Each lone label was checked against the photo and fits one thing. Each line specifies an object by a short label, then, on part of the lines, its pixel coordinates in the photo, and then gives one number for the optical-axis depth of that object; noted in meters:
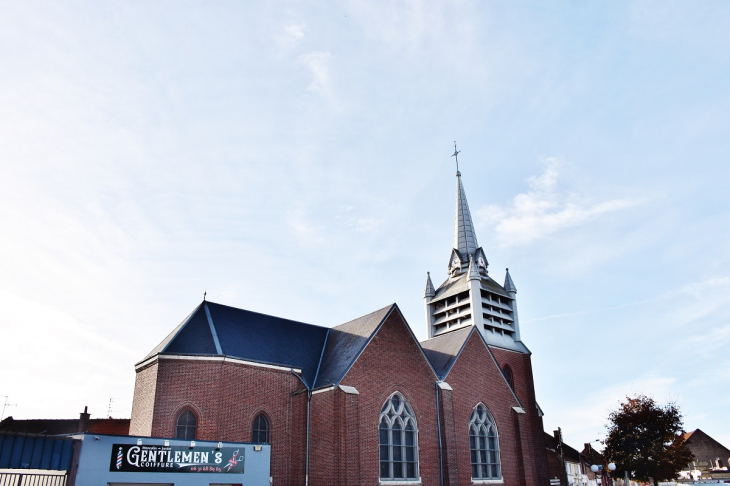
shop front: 17.72
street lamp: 33.51
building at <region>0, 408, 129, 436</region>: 45.66
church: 24.77
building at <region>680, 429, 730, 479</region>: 73.56
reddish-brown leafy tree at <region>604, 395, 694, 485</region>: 38.19
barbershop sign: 18.44
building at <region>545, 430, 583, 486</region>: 44.31
